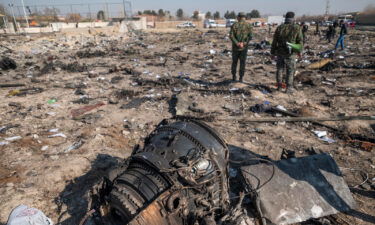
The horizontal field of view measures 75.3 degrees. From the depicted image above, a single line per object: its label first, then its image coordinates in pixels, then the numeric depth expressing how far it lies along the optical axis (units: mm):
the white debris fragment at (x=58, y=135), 4832
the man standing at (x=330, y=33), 15814
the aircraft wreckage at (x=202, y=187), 1993
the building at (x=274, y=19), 44812
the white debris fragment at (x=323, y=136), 4405
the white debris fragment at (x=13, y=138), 4695
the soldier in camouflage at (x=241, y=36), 7043
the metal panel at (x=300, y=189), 2707
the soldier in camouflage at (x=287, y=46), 6234
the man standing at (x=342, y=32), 12563
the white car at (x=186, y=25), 38562
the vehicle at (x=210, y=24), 38734
